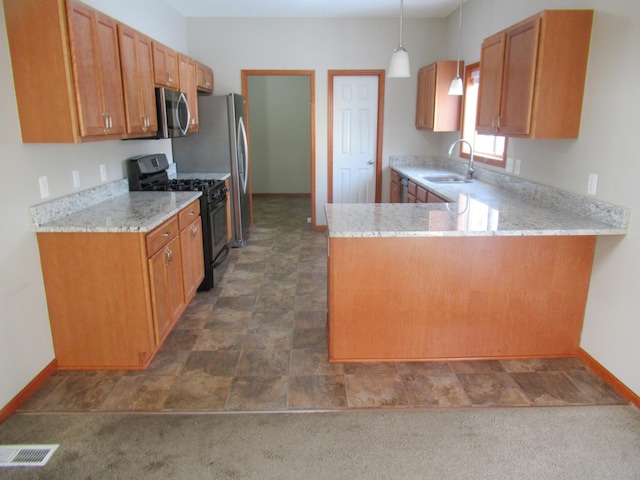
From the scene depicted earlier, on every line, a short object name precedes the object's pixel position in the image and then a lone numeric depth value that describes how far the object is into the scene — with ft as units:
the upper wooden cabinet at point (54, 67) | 7.59
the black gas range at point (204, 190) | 12.92
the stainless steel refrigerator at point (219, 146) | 16.83
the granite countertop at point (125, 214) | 8.49
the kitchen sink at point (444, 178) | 15.98
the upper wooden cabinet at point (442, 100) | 16.71
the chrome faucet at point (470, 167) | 15.12
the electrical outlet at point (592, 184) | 8.93
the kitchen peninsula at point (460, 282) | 8.66
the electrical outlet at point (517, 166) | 12.29
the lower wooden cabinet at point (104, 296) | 8.59
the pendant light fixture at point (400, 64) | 10.84
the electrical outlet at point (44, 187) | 8.67
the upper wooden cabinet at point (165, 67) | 12.05
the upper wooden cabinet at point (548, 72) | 8.91
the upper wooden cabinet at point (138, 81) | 10.10
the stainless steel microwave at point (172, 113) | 12.08
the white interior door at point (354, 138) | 19.53
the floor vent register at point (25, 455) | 6.69
